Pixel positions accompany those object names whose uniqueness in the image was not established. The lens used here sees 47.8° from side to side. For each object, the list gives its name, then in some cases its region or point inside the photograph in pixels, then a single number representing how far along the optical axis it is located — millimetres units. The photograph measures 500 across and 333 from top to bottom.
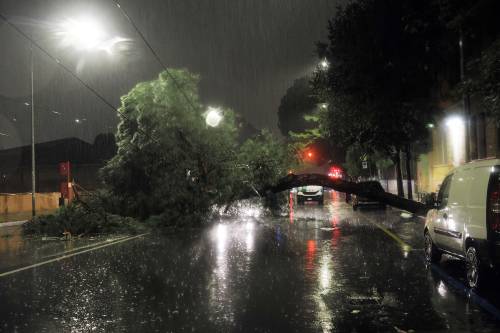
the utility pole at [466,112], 19203
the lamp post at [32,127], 30219
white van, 8242
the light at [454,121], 33528
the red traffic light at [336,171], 75900
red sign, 34125
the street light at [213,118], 28895
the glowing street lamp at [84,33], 17266
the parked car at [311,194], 40812
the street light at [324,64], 31088
